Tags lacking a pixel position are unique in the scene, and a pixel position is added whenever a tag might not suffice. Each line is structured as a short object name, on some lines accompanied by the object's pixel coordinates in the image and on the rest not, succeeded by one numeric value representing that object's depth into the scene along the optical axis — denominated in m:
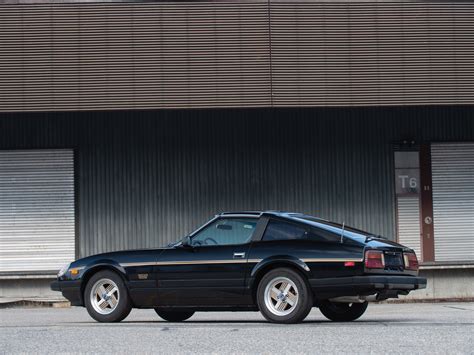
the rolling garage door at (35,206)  25.22
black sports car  12.70
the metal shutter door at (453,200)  25.42
